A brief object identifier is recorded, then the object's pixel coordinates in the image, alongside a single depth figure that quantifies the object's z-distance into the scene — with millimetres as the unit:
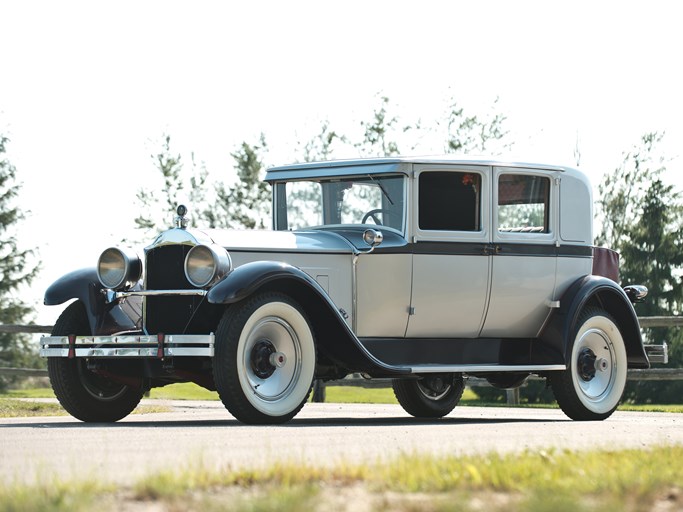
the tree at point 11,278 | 39219
